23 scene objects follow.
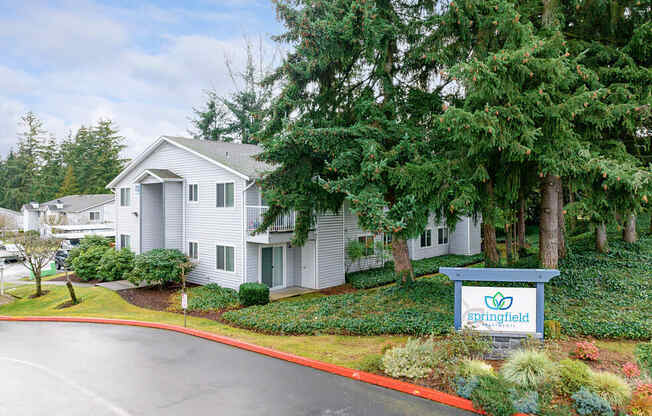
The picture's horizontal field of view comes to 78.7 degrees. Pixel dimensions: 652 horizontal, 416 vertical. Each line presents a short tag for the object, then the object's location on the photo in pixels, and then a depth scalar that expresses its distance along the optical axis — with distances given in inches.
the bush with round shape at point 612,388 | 228.5
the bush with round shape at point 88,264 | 858.8
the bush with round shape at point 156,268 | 706.8
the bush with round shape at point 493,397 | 229.9
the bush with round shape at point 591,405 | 221.3
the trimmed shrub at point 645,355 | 280.8
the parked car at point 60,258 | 1094.4
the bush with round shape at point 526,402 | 228.4
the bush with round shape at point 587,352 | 299.1
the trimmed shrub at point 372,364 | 298.8
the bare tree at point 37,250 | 743.1
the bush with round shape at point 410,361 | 282.8
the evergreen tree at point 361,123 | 428.8
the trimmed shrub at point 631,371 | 265.7
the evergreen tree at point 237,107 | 1421.0
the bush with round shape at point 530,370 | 251.3
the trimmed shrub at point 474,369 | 264.6
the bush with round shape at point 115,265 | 818.8
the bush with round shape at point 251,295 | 585.6
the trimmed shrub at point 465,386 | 249.6
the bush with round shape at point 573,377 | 244.5
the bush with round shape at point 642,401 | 219.1
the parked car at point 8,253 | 1244.5
